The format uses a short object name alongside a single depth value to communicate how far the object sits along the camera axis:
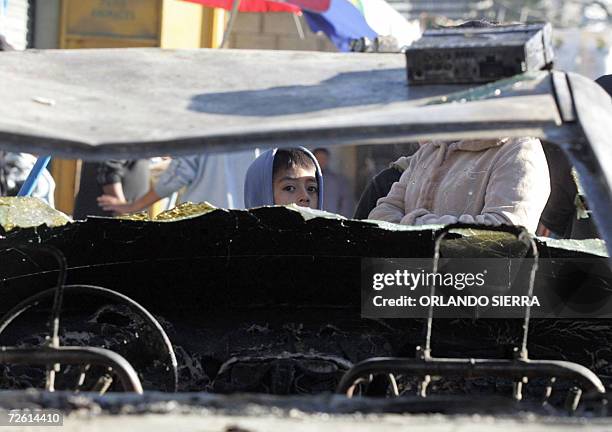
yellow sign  15.25
